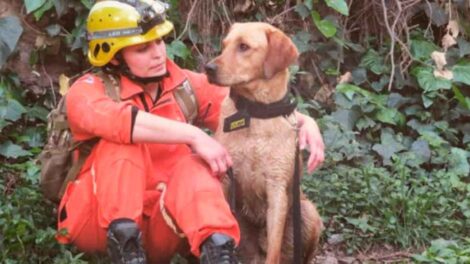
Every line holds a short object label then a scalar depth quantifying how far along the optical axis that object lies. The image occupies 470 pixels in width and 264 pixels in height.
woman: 6.61
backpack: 7.15
